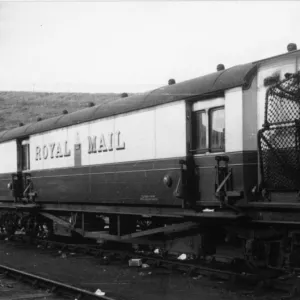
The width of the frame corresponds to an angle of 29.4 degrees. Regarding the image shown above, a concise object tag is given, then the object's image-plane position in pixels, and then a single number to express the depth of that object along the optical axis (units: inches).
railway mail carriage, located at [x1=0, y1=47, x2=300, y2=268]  330.3
